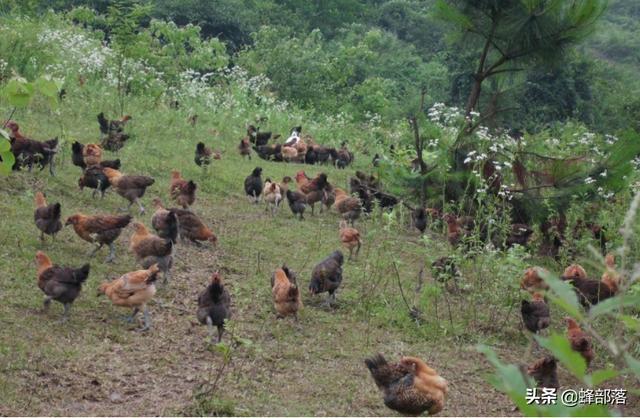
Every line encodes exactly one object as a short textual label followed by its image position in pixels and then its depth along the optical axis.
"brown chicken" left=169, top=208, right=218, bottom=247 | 10.52
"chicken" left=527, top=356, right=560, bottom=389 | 6.81
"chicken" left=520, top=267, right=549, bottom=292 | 9.39
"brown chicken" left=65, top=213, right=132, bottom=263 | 9.18
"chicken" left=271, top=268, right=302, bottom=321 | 8.14
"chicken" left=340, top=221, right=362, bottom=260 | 10.89
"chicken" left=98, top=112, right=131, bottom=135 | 15.37
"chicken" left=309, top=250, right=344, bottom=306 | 8.91
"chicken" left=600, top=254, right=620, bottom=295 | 9.25
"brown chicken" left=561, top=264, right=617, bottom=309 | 9.19
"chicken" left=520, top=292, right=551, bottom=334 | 8.34
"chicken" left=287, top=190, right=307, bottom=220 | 13.09
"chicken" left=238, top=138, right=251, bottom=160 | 17.88
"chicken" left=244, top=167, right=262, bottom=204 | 13.62
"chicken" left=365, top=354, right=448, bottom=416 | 6.08
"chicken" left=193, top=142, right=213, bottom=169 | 14.89
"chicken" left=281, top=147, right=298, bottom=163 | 18.50
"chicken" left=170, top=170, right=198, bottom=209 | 11.98
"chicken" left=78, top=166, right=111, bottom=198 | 11.52
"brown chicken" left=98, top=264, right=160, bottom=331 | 7.52
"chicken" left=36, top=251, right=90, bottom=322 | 7.41
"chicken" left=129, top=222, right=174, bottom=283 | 8.76
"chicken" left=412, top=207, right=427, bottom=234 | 12.76
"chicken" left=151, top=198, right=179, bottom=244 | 9.80
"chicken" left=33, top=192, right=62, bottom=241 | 9.15
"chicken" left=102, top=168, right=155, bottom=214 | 11.29
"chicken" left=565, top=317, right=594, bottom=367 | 7.21
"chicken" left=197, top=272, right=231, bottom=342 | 7.39
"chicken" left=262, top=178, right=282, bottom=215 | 13.01
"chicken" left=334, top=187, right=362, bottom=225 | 12.80
